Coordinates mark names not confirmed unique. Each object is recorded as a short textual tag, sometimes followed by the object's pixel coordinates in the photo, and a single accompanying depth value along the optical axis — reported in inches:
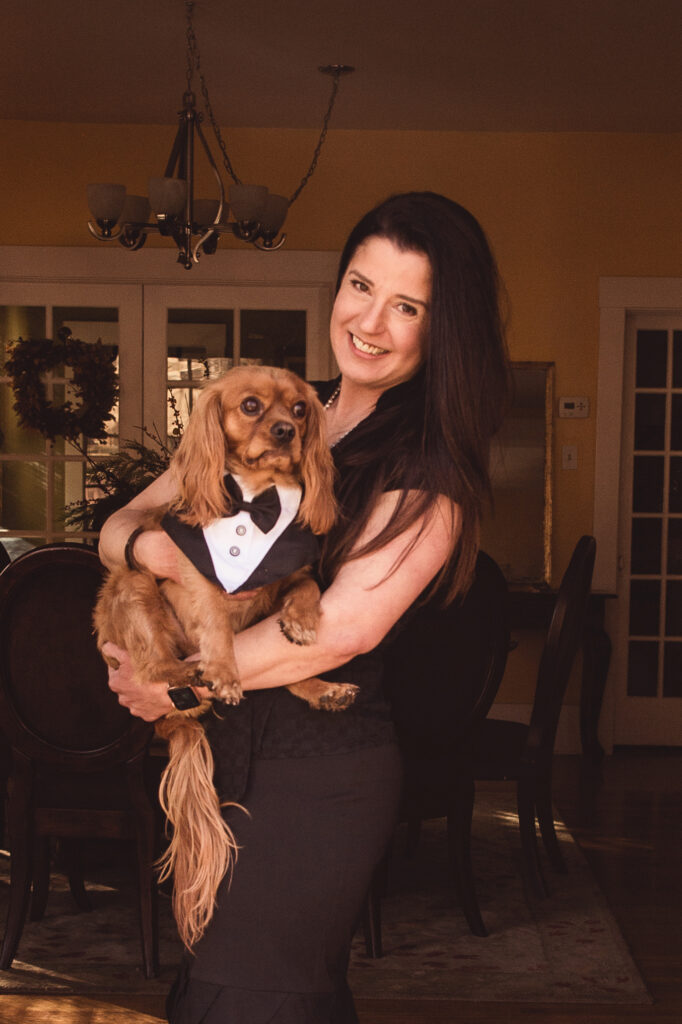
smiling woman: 51.5
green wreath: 194.2
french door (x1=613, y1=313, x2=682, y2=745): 225.3
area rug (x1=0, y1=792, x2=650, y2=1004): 110.9
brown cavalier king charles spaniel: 52.4
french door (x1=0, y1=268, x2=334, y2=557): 220.4
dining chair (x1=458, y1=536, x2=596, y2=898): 132.0
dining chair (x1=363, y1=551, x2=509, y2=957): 116.5
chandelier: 154.3
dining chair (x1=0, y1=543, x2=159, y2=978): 106.2
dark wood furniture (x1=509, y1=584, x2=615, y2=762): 205.5
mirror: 220.1
